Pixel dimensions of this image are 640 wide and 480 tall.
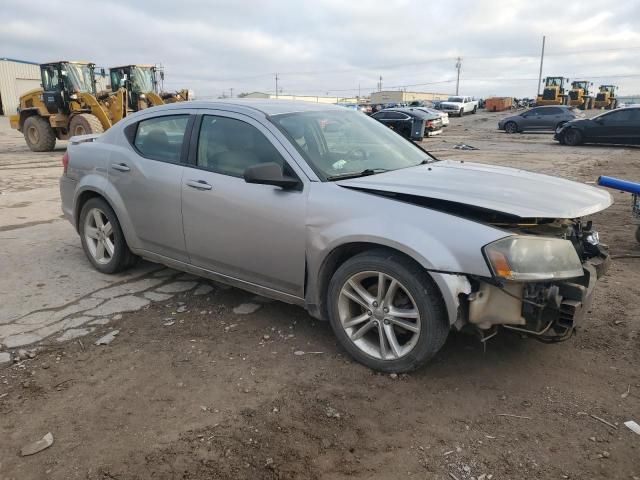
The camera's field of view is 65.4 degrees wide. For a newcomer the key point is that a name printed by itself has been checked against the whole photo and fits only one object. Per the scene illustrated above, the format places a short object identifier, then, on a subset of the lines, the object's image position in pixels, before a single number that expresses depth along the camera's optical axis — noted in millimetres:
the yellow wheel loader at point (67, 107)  15836
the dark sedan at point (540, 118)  26438
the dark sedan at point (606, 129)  18484
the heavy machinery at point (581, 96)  43094
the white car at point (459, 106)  45594
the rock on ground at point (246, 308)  3957
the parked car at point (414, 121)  20844
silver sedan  2676
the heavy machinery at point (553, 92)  38062
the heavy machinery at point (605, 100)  48594
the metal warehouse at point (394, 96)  91750
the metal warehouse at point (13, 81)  47469
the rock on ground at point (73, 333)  3543
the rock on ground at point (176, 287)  4402
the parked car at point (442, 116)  27797
